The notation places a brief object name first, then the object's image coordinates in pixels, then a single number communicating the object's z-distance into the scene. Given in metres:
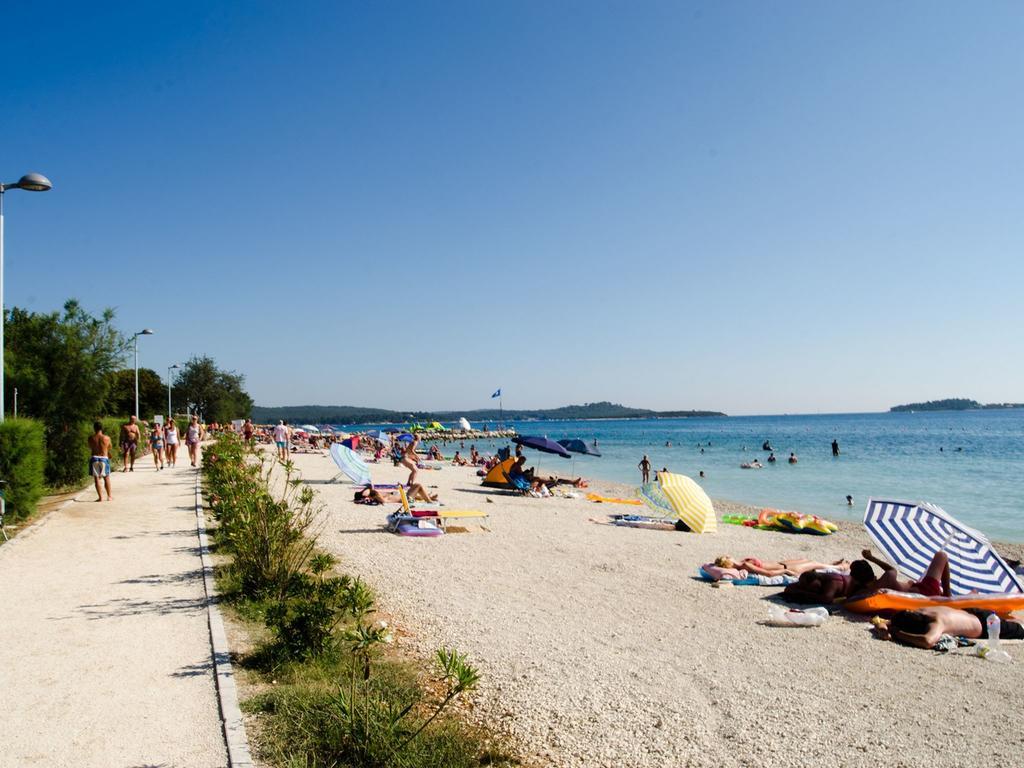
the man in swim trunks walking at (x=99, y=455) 12.47
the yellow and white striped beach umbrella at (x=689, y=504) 13.38
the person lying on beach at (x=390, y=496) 14.66
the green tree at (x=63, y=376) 14.05
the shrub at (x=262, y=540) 6.50
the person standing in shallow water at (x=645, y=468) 25.42
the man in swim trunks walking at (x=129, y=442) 18.81
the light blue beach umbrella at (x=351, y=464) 16.03
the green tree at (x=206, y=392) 62.34
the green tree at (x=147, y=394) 47.40
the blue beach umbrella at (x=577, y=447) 20.78
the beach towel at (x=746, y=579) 8.59
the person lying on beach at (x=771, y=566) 8.88
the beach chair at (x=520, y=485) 19.11
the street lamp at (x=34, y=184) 9.98
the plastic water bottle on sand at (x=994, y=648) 6.00
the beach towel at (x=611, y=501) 18.67
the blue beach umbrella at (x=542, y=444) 18.72
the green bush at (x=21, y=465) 9.85
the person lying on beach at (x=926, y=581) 7.43
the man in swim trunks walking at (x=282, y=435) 25.57
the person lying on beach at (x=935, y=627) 6.31
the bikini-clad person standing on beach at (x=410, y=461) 15.04
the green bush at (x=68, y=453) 14.22
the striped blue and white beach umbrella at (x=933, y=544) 7.57
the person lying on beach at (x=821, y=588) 7.67
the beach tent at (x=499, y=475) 19.61
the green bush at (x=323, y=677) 3.50
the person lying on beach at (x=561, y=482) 20.17
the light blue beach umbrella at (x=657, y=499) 13.57
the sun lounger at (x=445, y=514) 12.09
